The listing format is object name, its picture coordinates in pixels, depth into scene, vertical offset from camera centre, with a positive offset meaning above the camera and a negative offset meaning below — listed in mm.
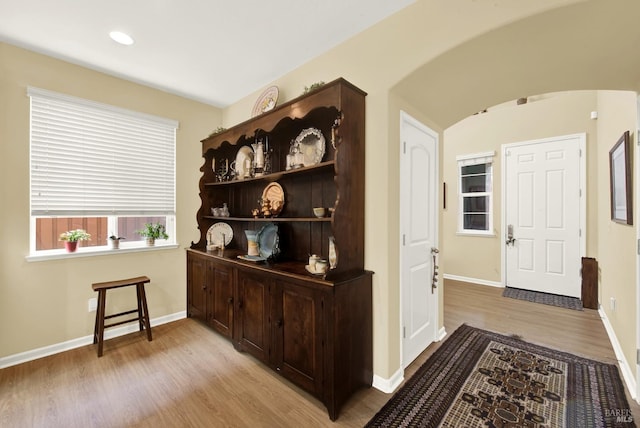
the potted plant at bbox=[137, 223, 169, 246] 3133 -211
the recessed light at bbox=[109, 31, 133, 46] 2178 +1465
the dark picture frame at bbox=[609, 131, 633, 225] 2236 +303
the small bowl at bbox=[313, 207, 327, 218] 2068 +14
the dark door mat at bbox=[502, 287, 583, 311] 3758 -1264
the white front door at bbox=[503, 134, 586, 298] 4004 -10
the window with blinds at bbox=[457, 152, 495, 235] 4840 +371
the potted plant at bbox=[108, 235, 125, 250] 2891 -298
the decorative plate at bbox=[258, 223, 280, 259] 2580 -247
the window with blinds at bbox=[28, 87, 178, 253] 2506 +481
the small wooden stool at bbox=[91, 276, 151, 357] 2494 -930
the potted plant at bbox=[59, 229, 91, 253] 2619 -232
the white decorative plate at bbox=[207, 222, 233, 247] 3291 -234
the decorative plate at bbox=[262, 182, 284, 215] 2627 +183
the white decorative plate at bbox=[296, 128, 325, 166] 2277 +602
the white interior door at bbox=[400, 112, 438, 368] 2191 -181
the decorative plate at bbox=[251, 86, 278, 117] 2752 +1199
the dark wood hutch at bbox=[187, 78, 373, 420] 1785 -488
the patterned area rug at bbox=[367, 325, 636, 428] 1707 -1300
